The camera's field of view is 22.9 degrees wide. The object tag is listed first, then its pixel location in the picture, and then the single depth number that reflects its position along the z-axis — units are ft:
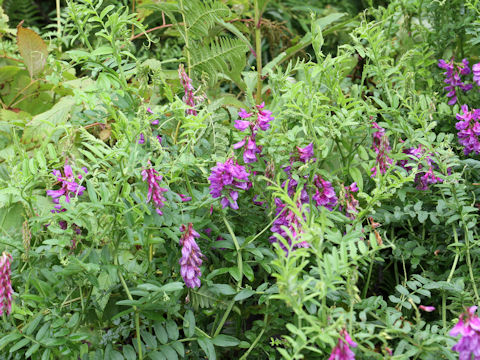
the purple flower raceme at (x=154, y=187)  3.53
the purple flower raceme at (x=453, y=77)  4.51
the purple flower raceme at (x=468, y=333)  3.29
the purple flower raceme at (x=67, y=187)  3.76
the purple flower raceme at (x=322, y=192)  3.83
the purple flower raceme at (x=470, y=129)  4.16
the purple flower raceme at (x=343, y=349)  3.28
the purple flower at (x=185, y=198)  3.77
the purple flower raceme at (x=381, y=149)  3.95
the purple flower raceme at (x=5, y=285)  3.46
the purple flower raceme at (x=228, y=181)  3.66
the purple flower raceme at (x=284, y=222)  3.60
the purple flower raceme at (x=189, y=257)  3.60
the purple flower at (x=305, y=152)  3.78
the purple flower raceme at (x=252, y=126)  3.78
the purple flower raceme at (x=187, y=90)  3.95
